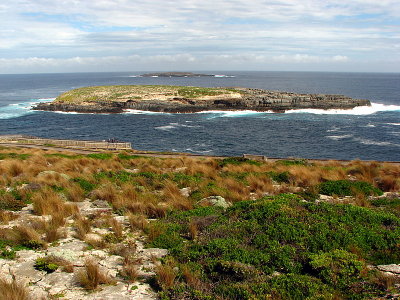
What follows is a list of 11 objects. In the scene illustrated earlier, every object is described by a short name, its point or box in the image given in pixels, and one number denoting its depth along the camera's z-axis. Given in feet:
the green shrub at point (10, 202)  35.45
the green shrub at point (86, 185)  44.11
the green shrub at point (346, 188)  42.78
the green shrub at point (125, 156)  80.77
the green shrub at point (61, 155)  80.75
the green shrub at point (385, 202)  37.25
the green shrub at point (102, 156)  78.24
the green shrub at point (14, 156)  74.98
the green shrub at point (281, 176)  52.14
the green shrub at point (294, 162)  72.15
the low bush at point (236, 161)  71.19
